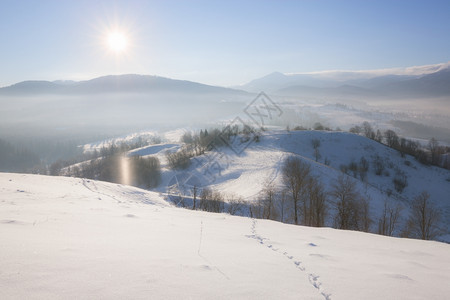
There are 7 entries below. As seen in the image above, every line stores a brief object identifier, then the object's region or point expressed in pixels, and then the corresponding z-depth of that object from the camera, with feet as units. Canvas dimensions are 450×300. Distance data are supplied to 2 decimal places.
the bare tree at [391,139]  290.97
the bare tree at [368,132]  329.93
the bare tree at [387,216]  86.48
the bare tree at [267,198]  92.72
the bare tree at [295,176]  96.43
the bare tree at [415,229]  76.66
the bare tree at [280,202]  111.45
